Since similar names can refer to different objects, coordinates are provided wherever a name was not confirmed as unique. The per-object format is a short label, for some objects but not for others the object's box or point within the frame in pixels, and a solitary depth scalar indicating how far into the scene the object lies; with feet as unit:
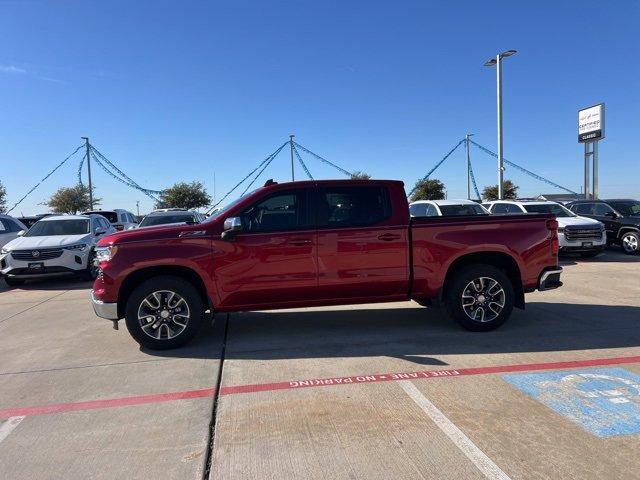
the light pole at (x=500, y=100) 75.36
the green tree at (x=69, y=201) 169.99
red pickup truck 18.48
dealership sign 90.38
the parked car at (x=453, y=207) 48.96
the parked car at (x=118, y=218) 56.18
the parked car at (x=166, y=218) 48.03
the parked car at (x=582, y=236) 44.37
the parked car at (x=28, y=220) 81.82
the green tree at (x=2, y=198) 153.52
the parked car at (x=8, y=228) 45.06
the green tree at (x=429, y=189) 166.50
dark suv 48.35
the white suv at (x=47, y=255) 36.70
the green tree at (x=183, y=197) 188.44
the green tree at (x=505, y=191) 163.68
